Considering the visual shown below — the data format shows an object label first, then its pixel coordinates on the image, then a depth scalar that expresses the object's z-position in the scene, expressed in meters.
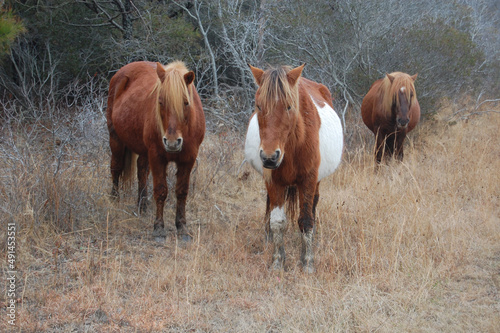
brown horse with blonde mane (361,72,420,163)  7.48
